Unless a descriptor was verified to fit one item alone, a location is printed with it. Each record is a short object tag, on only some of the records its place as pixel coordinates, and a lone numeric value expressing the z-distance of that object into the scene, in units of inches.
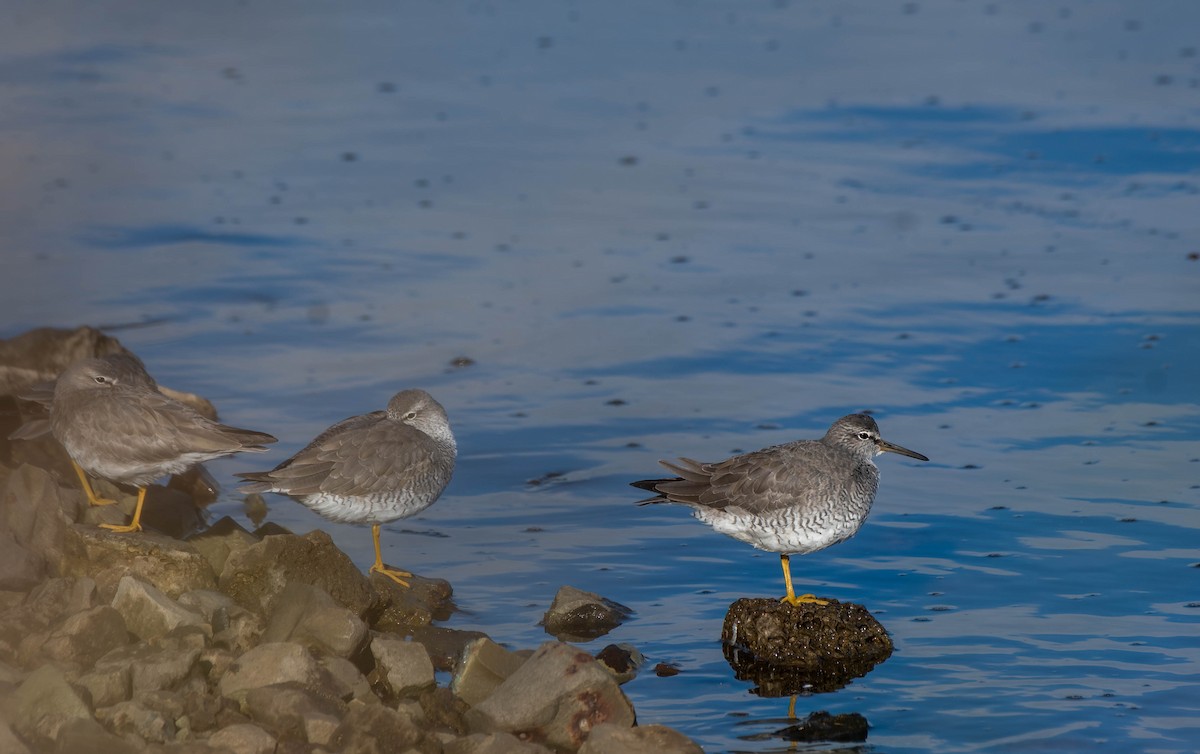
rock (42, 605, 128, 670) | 666.2
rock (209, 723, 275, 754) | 609.6
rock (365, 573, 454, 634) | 813.9
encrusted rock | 770.8
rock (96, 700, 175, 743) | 615.2
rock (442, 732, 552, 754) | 625.3
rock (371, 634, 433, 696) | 689.6
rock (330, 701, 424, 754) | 610.5
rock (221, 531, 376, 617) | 753.0
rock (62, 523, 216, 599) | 742.5
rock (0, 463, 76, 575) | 768.3
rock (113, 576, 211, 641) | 685.9
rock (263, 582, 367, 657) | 695.7
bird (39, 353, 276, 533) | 808.3
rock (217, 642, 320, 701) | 653.9
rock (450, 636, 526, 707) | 708.0
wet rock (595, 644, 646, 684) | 762.8
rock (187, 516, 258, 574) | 779.4
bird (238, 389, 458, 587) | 826.8
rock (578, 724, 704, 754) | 634.2
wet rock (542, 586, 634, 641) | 814.5
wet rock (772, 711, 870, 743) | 707.4
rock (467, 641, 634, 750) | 663.8
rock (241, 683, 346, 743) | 625.0
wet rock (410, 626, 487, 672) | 772.0
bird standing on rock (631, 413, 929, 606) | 800.9
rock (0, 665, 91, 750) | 609.3
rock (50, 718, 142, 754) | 600.4
